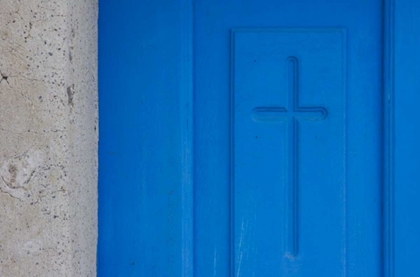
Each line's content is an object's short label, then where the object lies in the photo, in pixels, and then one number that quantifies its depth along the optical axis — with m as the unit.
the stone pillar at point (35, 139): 2.27
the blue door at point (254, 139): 2.50
